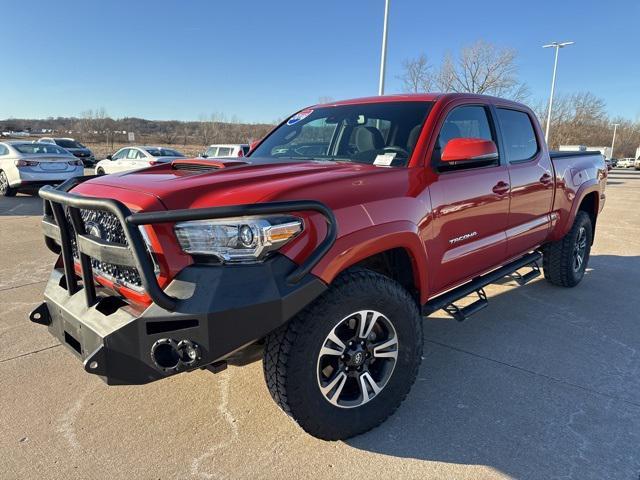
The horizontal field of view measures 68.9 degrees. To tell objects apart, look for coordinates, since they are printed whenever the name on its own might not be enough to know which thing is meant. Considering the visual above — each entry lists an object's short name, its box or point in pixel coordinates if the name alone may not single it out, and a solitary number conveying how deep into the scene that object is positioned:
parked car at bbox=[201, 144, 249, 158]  17.22
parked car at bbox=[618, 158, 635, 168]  62.35
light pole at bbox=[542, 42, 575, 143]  29.26
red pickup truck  1.99
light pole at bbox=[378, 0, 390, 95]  14.05
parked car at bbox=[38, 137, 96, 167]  26.70
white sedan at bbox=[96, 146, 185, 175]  17.23
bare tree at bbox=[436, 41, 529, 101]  23.97
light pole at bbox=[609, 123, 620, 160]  82.99
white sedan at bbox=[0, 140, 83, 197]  11.65
